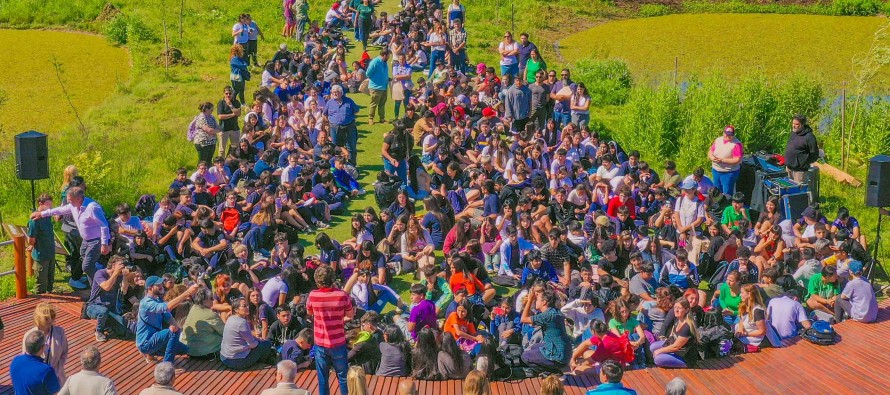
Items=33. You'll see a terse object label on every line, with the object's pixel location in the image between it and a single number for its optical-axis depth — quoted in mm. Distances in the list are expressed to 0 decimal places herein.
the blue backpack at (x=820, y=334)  12352
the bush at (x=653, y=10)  41906
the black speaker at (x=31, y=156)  14398
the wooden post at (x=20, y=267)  13258
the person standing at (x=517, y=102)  20156
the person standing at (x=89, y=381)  8586
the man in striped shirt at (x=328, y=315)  9898
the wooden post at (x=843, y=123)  20750
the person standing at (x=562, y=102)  20547
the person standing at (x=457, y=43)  24703
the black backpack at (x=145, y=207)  16456
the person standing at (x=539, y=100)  20359
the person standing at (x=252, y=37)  25591
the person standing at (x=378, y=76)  21172
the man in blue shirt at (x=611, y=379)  8828
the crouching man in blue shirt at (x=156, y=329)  11352
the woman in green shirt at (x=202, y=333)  11570
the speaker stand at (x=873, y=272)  14586
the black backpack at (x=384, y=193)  17062
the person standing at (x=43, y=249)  13562
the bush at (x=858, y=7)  42281
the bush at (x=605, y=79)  26688
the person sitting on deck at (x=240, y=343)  11312
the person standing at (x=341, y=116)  18984
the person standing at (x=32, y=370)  9000
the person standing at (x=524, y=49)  22594
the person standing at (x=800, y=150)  17234
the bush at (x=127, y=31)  32562
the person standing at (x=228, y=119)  19078
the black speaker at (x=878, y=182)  14664
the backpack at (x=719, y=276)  14523
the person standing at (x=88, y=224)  13148
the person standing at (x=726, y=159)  17344
